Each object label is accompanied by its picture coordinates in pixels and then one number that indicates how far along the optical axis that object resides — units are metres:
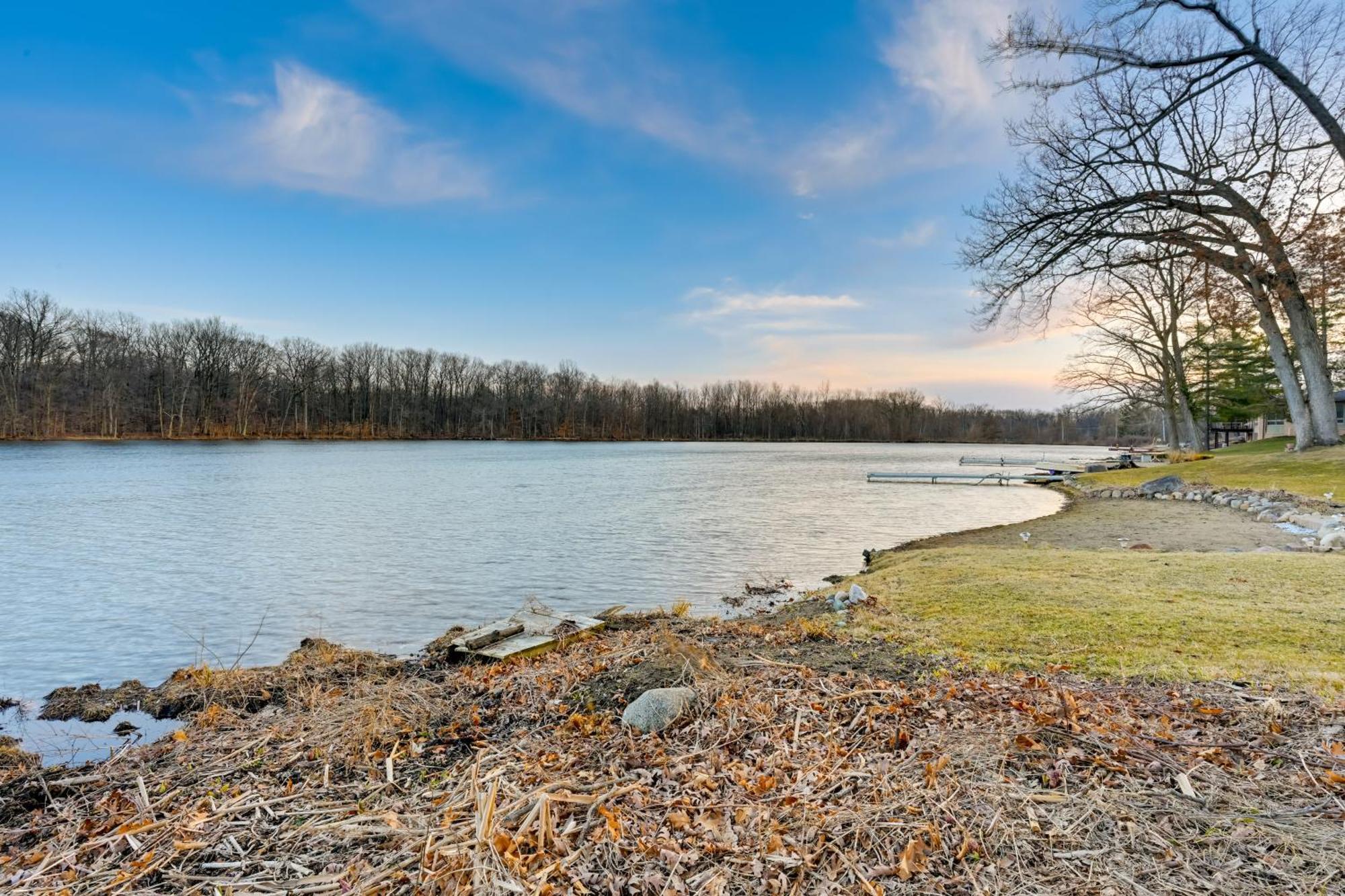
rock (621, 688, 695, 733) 3.53
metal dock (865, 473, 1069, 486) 32.69
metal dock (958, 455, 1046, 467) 48.84
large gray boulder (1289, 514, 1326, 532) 10.89
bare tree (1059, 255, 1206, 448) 30.34
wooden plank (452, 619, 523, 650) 7.00
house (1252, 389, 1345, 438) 35.34
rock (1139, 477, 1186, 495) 19.08
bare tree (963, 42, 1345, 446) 14.16
